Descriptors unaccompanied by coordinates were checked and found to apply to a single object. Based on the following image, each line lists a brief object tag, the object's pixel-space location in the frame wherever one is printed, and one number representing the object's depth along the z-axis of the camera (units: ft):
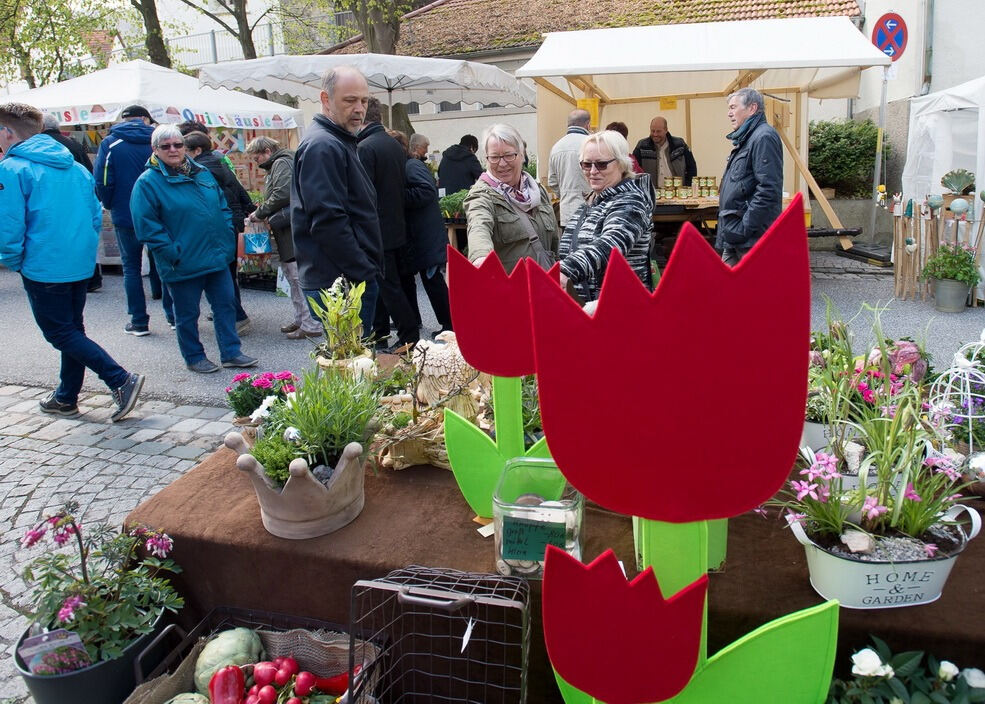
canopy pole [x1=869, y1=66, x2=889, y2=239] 27.53
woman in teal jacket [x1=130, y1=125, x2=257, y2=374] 15.11
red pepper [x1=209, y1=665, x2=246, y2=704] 5.77
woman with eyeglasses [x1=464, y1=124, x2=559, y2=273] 11.17
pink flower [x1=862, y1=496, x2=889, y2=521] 4.92
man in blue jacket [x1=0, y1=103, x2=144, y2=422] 12.89
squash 6.12
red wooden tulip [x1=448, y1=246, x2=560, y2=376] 6.20
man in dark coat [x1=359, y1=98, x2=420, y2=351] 15.43
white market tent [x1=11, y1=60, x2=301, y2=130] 28.40
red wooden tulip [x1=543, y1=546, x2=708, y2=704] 3.76
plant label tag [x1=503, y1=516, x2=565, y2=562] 5.41
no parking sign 24.45
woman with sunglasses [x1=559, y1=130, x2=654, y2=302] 9.29
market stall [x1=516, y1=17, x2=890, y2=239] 21.17
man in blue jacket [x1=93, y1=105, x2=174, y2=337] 20.62
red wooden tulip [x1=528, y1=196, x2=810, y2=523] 3.35
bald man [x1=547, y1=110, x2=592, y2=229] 19.81
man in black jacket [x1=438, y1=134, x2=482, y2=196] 28.58
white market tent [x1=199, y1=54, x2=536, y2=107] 26.08
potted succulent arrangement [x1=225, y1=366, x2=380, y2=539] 6.20
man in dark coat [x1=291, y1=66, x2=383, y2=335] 11.43
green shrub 36.70
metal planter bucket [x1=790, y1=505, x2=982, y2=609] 4.79
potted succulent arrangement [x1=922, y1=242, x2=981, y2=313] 20.16
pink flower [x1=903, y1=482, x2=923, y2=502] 4.98
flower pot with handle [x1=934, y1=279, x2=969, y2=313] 20.18
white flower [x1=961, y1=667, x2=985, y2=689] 4.58
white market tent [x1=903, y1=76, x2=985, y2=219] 21.09
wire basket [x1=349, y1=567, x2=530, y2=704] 5.48
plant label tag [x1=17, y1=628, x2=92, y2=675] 6.04
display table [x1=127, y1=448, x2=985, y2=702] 4.95
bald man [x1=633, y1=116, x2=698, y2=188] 29.50
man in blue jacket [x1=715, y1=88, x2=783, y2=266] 14.93
